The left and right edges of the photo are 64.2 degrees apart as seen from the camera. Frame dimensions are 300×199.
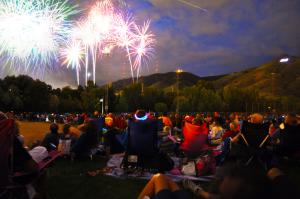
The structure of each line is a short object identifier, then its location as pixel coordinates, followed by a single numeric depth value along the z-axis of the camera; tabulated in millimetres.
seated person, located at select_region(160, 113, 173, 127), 11010
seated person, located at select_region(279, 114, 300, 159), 6662
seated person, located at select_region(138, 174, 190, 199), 2444
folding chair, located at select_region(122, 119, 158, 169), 5611
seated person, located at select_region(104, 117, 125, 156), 7939
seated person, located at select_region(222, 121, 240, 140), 6902
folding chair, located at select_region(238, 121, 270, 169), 5201
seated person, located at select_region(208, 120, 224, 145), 9133
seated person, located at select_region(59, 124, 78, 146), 7128
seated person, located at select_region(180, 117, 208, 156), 5786
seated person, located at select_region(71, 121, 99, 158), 6773
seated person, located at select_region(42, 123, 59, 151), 6538
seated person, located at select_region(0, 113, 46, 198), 2895
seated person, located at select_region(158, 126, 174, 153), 6759
